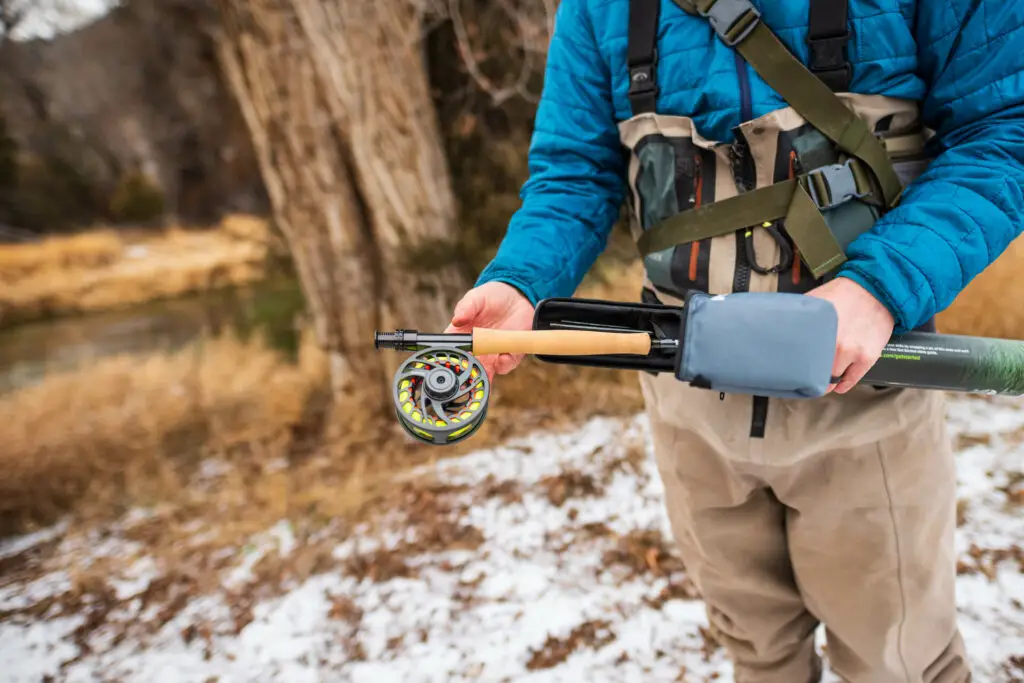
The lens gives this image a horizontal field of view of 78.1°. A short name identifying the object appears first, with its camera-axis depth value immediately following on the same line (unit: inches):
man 43.0
